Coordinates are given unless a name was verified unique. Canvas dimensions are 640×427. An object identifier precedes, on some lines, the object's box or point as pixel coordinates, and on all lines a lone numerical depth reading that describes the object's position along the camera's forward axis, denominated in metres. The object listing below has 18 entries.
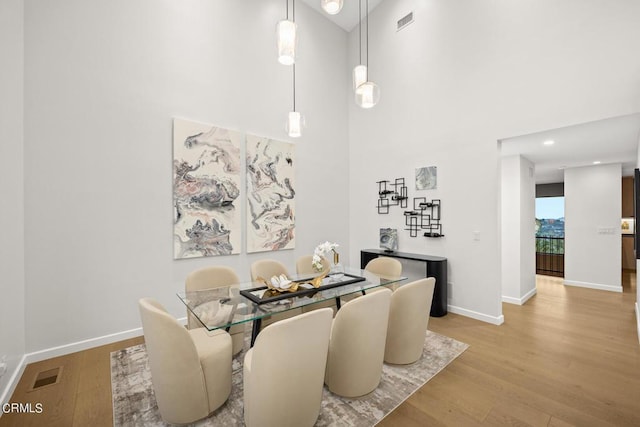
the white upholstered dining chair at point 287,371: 1.47
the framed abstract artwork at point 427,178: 4.31
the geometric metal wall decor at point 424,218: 4.29
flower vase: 3.10
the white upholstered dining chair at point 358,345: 1.93
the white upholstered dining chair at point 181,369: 1.66
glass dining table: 1.98
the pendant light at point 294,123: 3.04
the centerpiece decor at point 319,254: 2.84
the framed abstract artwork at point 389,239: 4.80
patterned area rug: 1.92
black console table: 3.94
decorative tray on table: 2.30
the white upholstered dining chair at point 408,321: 2.43
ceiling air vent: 4.66
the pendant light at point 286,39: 2.33
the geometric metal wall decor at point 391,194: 4.72
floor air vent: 2.37
